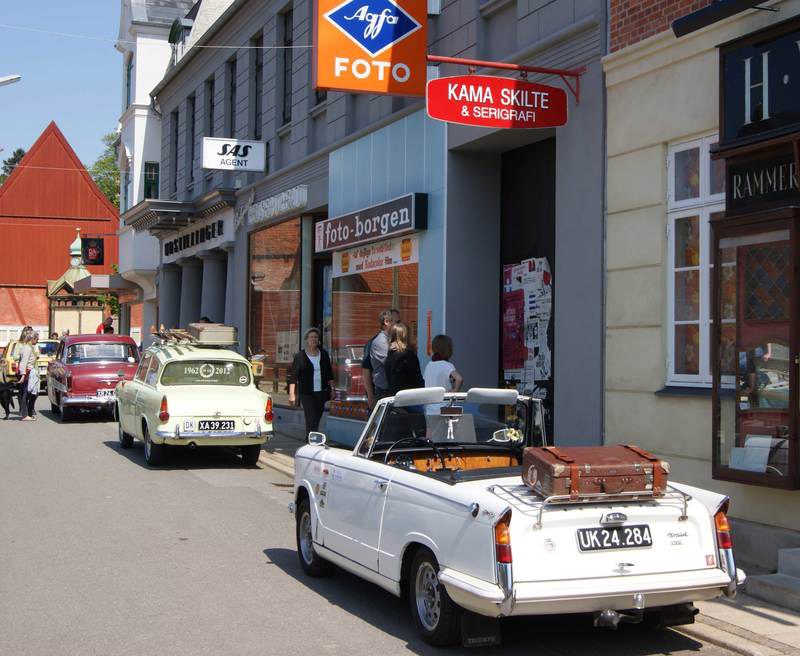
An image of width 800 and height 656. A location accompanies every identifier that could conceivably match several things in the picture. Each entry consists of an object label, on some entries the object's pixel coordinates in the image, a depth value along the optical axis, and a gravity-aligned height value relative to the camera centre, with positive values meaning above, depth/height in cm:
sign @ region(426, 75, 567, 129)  1064 +245
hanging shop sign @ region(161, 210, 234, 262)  2539 +252
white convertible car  542 -111
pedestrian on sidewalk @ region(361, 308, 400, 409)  1245 -31
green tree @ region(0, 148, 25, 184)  9862 +1596
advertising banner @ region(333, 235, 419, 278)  1557 +127
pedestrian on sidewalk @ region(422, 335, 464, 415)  1089 -33
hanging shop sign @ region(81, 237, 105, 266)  4422 +346
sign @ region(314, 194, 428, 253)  1491 +174
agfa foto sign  1184 +327
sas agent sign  2164 +370
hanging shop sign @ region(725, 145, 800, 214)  824 +129
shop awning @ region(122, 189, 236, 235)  2473 +315
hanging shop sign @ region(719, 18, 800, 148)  830 +209
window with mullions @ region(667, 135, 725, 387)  948 +80
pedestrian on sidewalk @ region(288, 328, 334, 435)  1406 -56
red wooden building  5919 +635
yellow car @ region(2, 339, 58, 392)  2098 -63
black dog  2142 -131
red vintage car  2075 -76
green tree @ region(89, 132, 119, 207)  8025 +1225
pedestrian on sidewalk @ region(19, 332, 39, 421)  2080 -93
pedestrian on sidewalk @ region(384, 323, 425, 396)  1162 -29
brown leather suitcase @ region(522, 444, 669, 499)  554 -71
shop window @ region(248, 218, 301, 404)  2138 +72
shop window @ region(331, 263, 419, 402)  1576 +43
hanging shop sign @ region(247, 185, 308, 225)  2027 +264
